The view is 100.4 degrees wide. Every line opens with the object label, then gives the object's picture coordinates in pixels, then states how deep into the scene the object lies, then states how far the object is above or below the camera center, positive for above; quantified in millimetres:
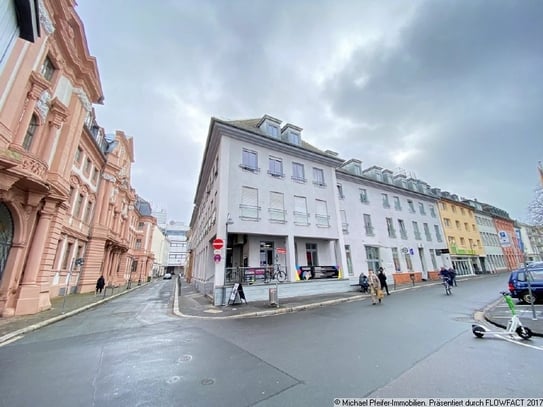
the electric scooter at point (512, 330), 5273 -1492
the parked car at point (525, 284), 10359 -883
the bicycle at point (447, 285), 13930 -1137
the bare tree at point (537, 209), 20766 +5040
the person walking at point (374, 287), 11429 -996
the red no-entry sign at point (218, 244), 12469 +1373
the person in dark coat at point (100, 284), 19516 -1005
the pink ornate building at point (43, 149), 9430 +5634
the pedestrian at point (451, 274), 16827 -631
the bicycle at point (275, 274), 14296 -326
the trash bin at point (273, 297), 11156 -1364
